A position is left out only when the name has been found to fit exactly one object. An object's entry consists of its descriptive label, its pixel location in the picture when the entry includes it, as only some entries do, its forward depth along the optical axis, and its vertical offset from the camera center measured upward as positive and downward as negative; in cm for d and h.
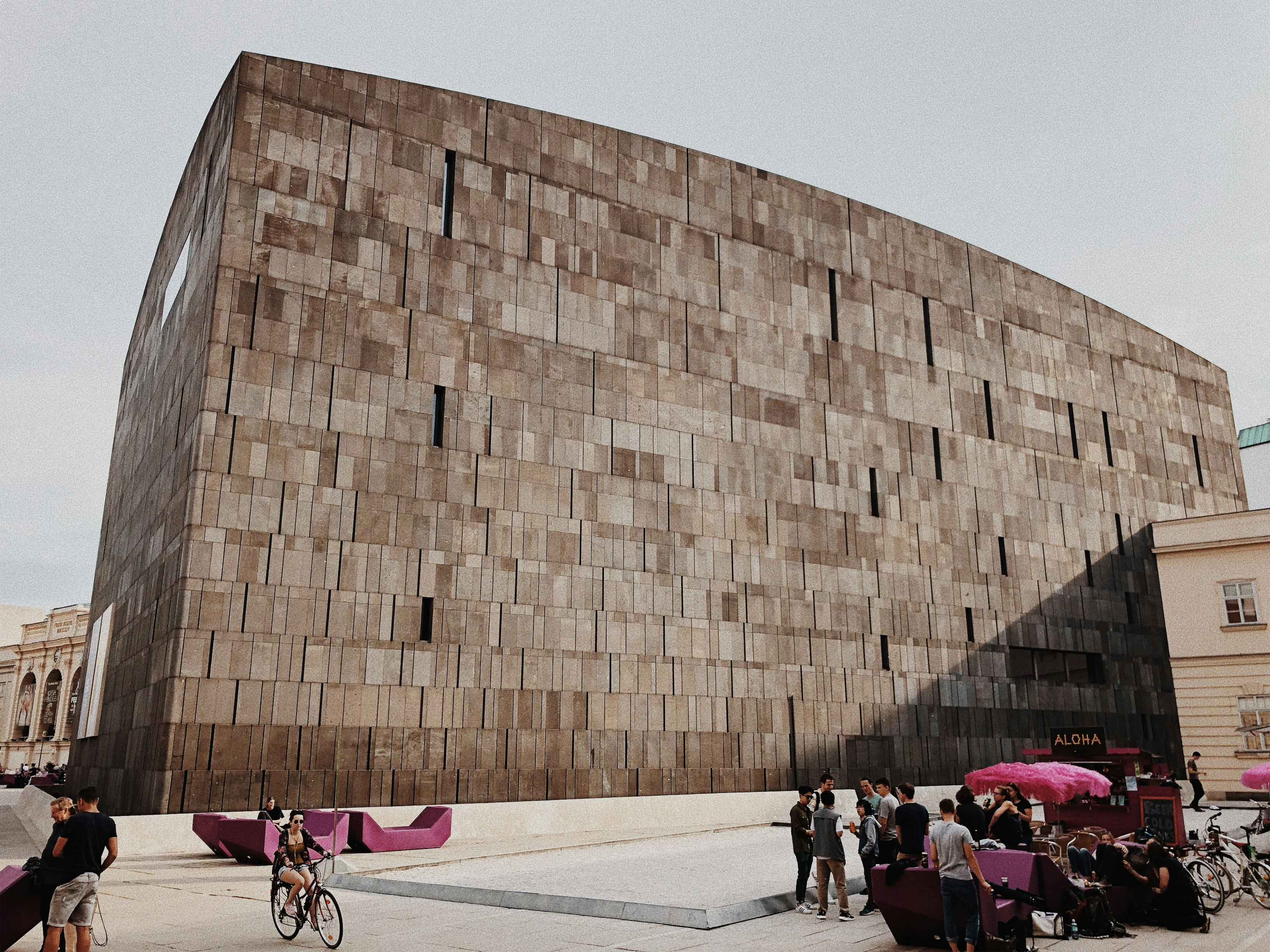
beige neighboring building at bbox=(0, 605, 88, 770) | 7019 +377
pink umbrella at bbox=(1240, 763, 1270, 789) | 1666 -56
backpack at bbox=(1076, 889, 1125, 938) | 1162 -193
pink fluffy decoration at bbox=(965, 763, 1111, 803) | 1628 -57
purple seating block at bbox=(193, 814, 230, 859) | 1917 -160
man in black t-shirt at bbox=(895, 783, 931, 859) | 1144 -93
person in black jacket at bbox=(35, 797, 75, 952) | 948 -118
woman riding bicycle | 1091 -121
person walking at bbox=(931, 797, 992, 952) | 1015 -130
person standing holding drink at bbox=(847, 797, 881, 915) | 1252 -114
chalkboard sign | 1853 -134
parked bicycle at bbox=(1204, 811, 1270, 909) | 1346 -166
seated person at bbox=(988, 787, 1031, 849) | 1390 -110
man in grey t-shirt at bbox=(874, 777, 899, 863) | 1280 -105
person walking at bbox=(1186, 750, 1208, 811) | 2888 -106
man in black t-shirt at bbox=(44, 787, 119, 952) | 945 -117
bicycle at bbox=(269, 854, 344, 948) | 1055 -174
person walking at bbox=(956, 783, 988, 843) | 1105 -73
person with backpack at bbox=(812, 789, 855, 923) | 1238 -130
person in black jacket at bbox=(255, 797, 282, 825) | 1928 -128
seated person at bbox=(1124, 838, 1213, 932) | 1188 -174
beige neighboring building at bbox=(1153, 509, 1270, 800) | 3428 +345
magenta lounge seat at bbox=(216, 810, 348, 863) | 1808 -163
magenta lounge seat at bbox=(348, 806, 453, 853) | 1948 -172
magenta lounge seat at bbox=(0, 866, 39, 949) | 995 -155
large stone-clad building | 2439 +716
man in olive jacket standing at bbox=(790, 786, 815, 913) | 1295 -116
